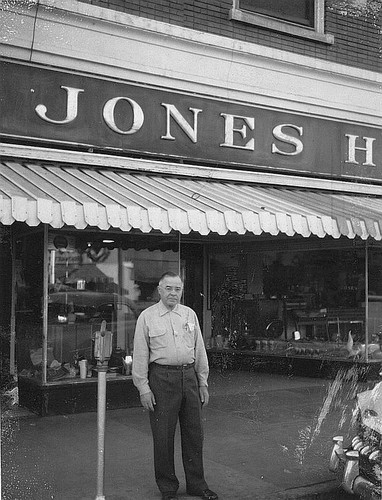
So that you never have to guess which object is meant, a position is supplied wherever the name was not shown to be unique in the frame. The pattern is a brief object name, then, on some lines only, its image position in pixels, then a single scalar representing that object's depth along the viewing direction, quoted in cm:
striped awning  609
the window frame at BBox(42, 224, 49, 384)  766
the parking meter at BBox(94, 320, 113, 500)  461
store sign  715
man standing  495
